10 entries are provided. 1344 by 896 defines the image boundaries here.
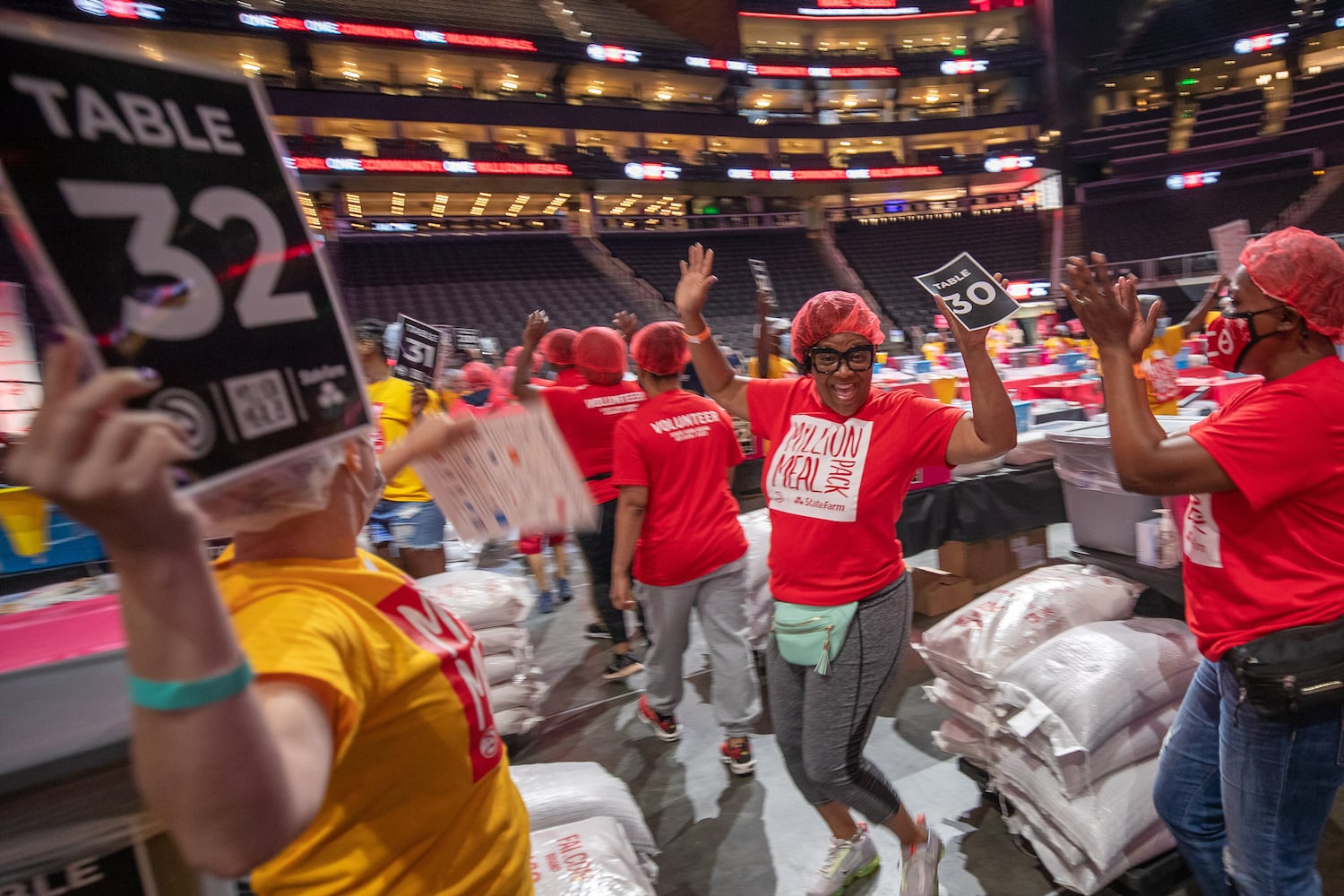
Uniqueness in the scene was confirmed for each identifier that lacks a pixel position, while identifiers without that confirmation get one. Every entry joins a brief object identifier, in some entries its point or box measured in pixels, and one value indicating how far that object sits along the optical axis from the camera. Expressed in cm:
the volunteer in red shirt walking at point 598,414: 323
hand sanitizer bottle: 252
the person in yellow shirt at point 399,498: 339
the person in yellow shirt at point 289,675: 46
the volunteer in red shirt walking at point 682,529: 260
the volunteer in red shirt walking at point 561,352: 402
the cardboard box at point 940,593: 390
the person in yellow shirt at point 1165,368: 321
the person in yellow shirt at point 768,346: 275
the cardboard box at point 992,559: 402
